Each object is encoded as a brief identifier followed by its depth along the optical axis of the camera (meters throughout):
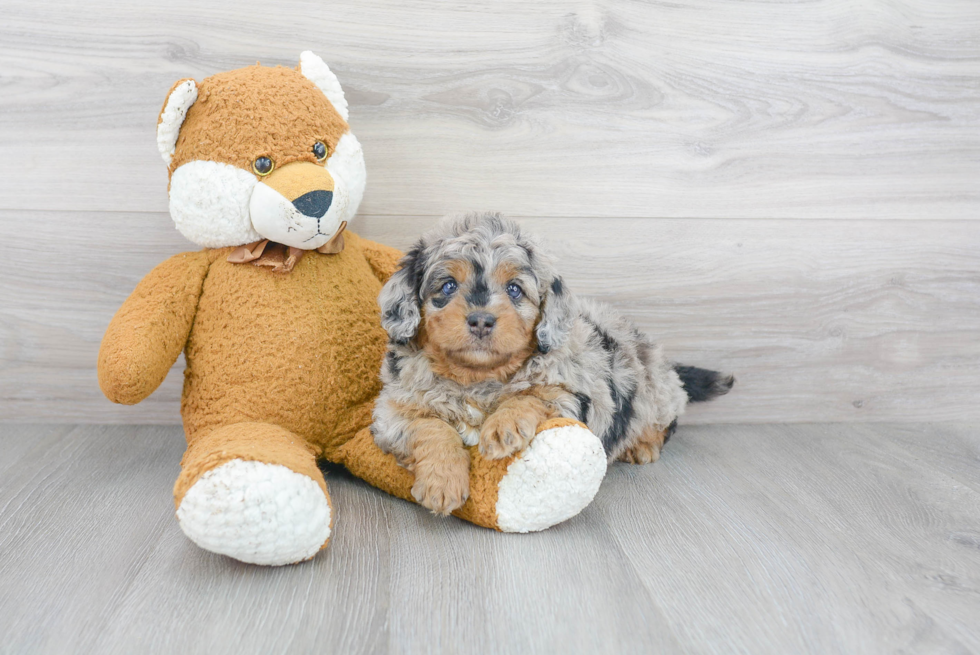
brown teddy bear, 0.65
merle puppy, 0.64
